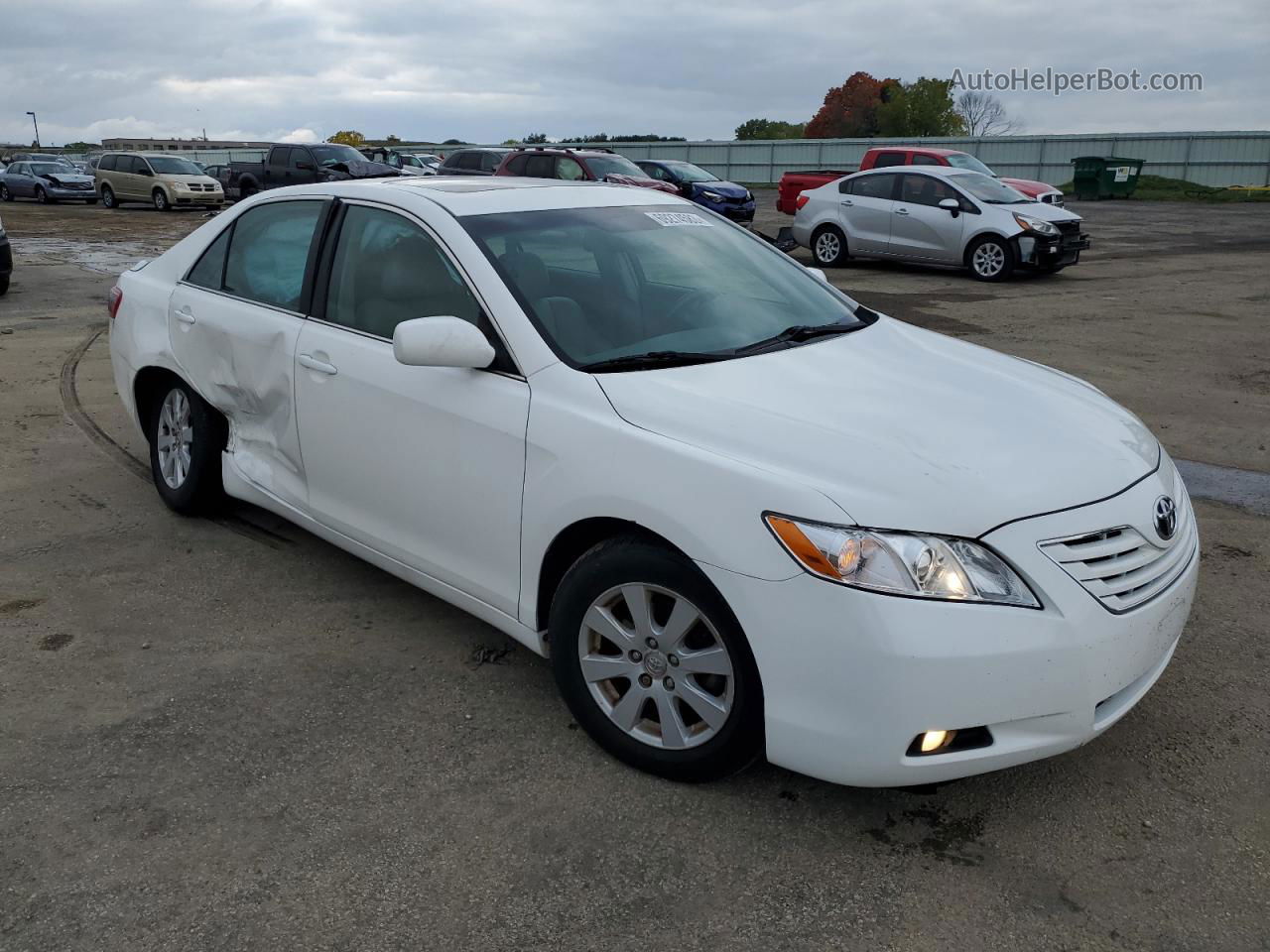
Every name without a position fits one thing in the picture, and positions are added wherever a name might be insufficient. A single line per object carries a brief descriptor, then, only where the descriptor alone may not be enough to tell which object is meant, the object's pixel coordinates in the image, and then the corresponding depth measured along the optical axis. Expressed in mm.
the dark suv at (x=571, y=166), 18547
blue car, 22812
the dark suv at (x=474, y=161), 22047
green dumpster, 33906
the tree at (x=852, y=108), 82125
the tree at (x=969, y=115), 79438
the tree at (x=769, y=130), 95625
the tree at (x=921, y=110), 76688
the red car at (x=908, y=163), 18438
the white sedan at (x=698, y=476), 2613
